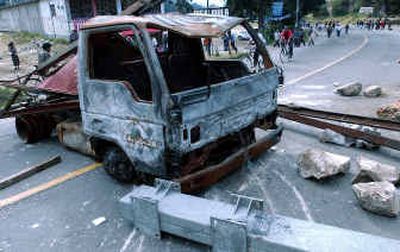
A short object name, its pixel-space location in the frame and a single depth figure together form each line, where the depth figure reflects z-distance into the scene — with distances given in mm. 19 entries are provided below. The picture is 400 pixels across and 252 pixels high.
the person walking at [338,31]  46459
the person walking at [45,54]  10070
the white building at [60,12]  29391
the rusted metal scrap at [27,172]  5300
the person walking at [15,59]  17919
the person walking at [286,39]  22206
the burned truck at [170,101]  4086
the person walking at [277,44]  26066
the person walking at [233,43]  23038
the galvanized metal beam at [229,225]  3045
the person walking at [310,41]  32269
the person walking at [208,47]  18739
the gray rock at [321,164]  4855
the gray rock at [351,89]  9984
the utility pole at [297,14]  43641
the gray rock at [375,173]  4551
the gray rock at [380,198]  4008
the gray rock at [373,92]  9797
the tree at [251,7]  34156
